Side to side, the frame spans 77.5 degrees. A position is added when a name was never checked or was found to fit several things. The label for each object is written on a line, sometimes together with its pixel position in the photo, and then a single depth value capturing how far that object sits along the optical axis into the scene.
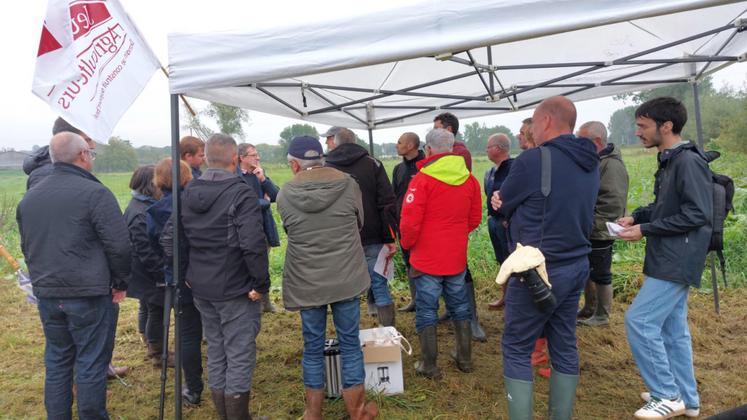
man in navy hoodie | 2.27
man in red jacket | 3.23
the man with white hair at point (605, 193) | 3.97
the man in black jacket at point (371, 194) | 3.81
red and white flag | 2.32
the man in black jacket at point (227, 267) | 2.69
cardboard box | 3.19
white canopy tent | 2.12
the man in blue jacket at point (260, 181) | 4.30
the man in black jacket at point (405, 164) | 4.22
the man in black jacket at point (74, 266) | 2.61
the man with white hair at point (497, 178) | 3.87
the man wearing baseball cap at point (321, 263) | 2.75
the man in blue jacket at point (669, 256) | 2.56
